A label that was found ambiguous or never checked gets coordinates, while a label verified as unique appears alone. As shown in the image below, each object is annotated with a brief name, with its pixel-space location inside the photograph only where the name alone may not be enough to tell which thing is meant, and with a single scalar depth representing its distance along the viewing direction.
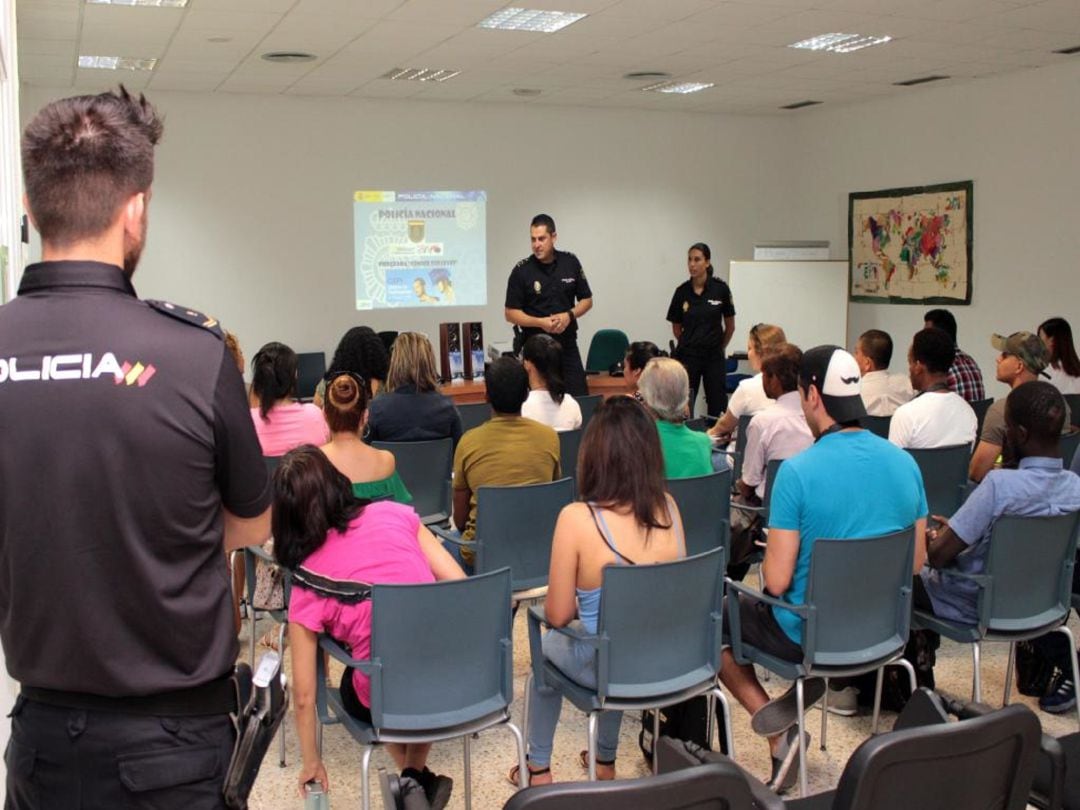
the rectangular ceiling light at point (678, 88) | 9.94
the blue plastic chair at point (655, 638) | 2.91
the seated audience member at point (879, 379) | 5.85
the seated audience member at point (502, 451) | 4.21
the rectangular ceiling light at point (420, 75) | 9.02
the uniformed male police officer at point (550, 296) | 7.57
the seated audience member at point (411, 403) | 4.91
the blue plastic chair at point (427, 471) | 4.67
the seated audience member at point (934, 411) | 4.80
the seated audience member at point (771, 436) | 4.45
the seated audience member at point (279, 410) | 4.57
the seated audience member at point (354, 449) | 3.97
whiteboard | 10.95
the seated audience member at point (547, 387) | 5.20
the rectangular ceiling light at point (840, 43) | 7.95
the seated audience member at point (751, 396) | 5.50
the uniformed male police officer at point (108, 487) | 1.38
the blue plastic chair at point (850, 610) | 3.11
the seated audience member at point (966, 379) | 6.53
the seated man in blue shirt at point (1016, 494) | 3.43
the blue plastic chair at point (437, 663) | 2.71
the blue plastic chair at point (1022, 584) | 3.40
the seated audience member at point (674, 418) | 4.19
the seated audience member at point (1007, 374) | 4.74
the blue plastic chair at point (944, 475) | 4.55
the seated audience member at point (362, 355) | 5.60
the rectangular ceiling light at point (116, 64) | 8.24
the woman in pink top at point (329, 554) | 2.93
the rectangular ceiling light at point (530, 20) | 6.96
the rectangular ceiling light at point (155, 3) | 6.41
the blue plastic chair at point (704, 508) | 4.05
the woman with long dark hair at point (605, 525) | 3.04
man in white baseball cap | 3.16
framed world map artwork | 10.03
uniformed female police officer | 9.50
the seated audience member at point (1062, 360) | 6.49
